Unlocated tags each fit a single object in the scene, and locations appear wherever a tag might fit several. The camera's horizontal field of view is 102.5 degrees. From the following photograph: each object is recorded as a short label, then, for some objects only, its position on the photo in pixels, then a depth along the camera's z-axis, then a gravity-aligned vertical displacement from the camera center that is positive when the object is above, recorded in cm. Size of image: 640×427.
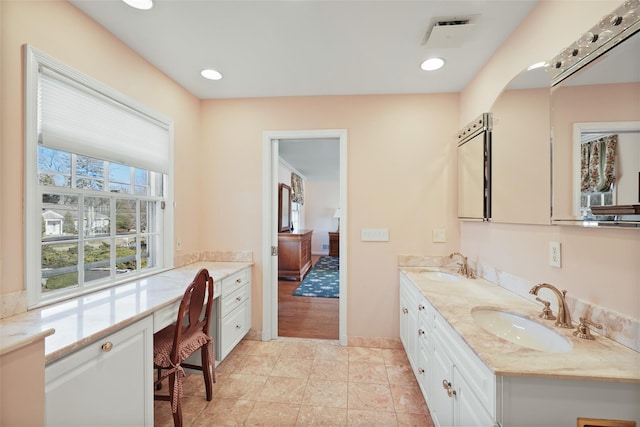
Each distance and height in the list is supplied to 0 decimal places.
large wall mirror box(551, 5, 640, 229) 94 +37
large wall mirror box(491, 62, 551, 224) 140 +39
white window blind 137 +58
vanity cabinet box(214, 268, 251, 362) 215 -88
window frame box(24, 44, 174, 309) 126 +16
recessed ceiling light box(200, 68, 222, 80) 221 +124
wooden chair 152 -82
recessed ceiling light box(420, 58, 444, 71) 201 +121
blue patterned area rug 431 -130
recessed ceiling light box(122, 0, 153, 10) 146 +123
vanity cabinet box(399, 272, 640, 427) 84 -65
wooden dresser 506 -81
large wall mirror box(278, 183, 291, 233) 521 +13
